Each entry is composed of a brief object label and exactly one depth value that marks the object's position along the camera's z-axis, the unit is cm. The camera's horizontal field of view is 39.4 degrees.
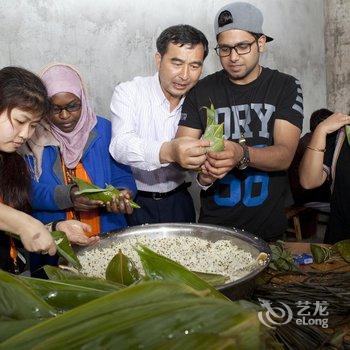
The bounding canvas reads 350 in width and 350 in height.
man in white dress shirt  199
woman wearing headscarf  204
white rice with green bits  142
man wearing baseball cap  195
